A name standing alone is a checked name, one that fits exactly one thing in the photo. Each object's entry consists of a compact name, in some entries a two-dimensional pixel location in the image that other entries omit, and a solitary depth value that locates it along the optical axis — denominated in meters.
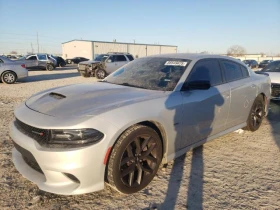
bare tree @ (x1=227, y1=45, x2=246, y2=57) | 102.62
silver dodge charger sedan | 2.37
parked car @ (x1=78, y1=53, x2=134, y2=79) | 16.52
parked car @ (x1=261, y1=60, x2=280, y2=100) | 7.48
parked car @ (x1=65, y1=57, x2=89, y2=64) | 42.09
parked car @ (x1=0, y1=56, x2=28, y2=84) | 12.62
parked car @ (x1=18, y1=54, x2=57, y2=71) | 22.63
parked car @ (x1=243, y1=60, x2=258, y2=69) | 36.81
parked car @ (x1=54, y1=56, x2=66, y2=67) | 31.81
